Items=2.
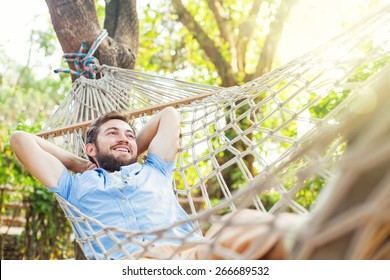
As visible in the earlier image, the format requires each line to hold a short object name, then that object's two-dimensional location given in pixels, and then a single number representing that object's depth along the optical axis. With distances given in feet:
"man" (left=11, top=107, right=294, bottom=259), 5.44
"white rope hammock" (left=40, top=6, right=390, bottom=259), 2.12
